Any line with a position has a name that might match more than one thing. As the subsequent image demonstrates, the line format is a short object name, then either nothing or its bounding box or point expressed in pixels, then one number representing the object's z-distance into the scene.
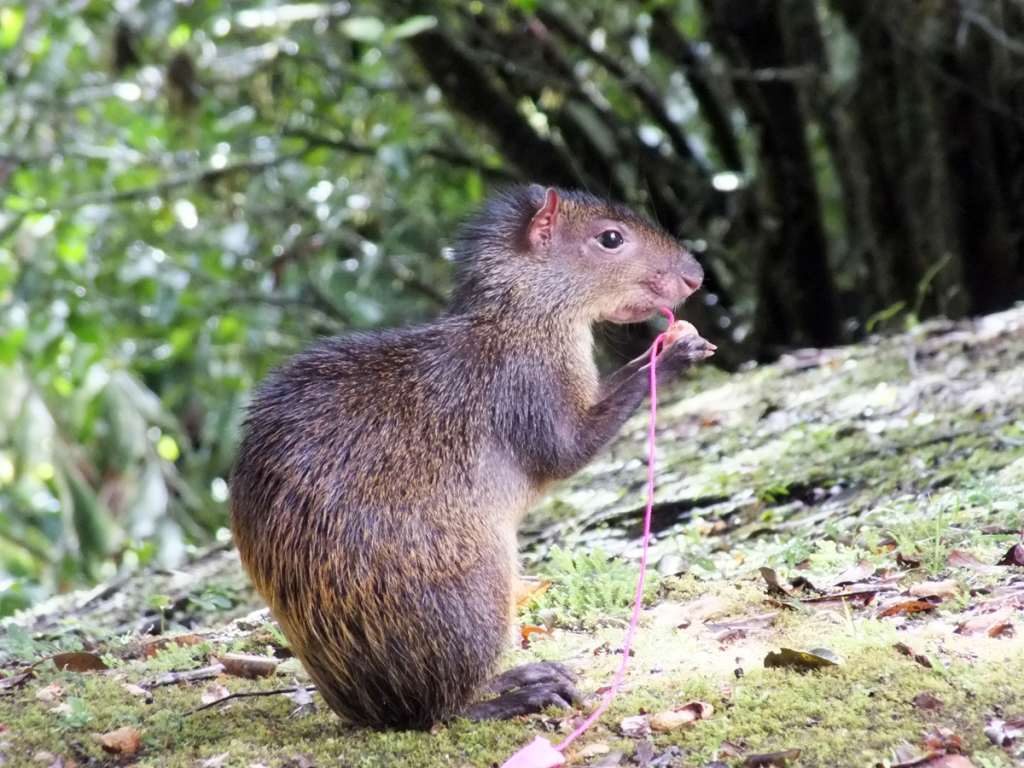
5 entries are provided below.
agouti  5.74
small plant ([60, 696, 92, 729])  5.82
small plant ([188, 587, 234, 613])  8.45
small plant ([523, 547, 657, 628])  7.22
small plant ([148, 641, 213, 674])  6.97
